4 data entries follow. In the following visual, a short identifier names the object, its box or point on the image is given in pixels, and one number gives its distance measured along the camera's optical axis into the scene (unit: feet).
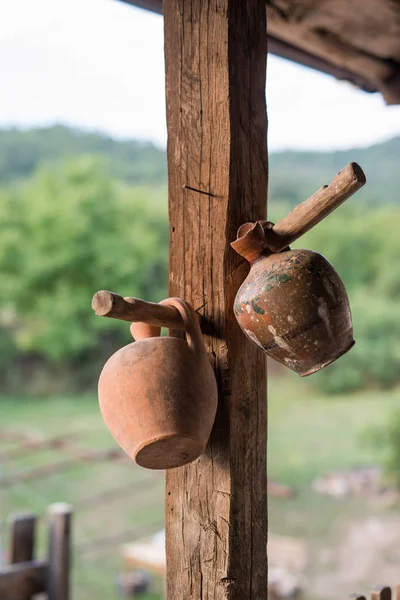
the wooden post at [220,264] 3.34
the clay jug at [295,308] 3.06
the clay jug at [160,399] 2.98
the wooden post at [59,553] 7.90
